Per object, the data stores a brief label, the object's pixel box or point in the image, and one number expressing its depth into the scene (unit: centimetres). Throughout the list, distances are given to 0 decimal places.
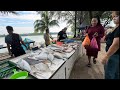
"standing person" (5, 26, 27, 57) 236
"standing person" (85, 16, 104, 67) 216
